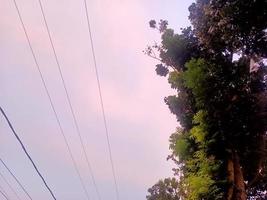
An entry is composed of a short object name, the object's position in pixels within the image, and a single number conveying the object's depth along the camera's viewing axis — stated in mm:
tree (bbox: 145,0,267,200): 12594
